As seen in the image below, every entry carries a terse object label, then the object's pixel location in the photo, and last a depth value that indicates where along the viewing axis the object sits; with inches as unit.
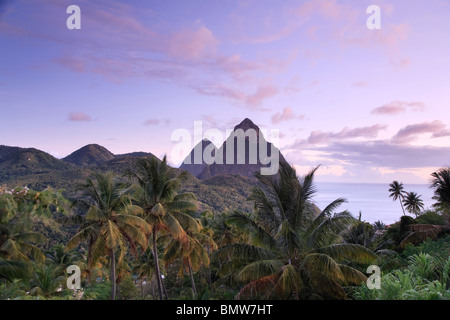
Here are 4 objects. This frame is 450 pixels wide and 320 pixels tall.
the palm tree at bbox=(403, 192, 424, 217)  1856.3
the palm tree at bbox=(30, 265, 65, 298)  516.8
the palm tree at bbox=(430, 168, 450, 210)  695.1
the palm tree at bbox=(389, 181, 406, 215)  1934.1
